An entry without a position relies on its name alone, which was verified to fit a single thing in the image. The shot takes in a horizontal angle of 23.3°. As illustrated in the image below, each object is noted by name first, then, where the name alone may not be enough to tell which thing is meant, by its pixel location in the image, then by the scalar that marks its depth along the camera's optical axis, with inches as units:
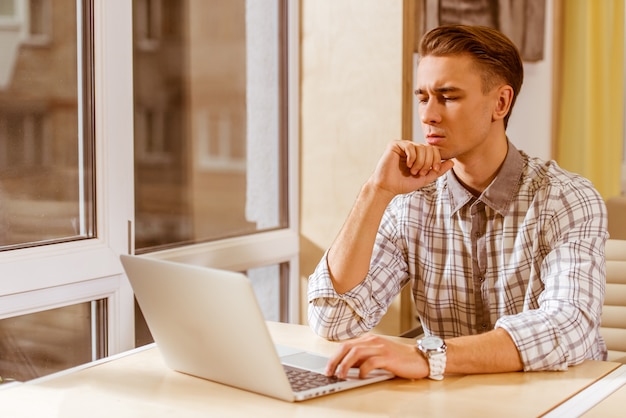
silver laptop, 88.8
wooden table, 88.9
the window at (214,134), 121.4
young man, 105.6
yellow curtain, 166.9
